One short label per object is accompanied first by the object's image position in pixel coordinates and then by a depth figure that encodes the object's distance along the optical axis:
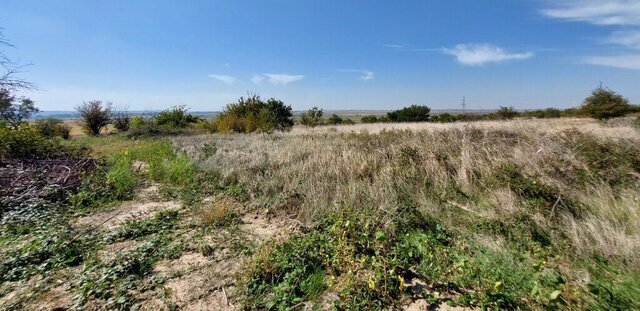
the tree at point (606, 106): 20.97
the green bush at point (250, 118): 21.98
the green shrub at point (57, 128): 27.12
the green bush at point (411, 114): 39.81
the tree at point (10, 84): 8.57
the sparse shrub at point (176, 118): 29.33
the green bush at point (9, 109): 9.06
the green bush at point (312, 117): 28.63
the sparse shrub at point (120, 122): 32.22
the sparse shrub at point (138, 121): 27.94
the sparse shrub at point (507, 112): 20.08
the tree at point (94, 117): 30.66
